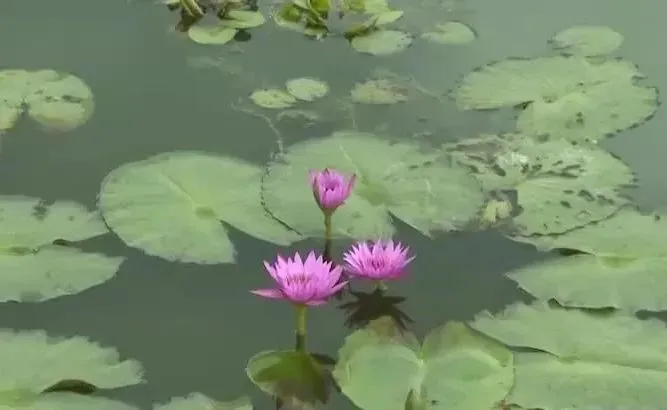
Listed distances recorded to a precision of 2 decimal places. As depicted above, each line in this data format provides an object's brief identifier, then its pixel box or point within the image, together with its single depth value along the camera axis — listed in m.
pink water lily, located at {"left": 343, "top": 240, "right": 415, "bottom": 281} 3.28
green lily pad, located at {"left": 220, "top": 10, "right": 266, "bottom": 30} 3.97
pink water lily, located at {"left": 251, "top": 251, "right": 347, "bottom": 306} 3.18
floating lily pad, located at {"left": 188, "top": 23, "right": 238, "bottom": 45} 3.93
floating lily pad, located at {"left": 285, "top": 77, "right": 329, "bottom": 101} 3.76
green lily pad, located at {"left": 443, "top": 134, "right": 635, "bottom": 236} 3.44
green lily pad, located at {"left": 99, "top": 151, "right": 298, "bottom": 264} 3.38
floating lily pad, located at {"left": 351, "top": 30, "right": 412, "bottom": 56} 3.90
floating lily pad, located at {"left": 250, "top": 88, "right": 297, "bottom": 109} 3.74
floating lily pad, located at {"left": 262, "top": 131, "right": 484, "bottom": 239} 3.42
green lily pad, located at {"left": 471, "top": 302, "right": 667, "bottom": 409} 3.14
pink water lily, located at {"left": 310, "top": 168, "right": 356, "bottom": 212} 3.33
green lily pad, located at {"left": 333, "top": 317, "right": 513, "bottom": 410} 3.13
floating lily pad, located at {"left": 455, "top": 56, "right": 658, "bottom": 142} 3.67
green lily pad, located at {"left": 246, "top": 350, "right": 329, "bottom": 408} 3.15
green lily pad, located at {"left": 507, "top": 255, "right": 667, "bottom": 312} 3.29
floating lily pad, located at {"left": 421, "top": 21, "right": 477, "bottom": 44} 3.92
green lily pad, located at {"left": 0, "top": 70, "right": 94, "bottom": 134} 3.69
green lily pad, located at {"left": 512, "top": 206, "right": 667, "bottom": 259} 3.37
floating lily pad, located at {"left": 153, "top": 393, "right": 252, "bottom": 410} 3.12
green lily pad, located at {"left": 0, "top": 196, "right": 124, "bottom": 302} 3.31
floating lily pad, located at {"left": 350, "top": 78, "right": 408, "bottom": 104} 3.75
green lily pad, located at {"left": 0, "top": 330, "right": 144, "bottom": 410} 3.15
